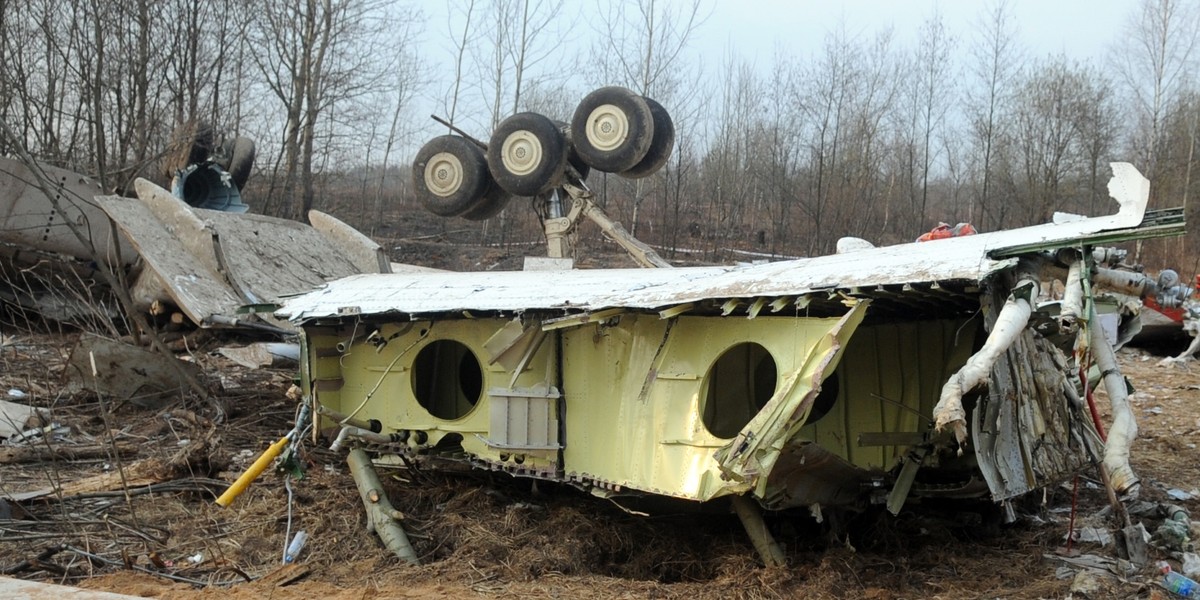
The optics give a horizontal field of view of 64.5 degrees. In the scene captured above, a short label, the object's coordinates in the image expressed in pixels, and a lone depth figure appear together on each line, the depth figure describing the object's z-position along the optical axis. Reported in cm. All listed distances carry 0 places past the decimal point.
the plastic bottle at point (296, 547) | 738
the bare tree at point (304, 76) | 2280
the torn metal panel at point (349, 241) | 1443
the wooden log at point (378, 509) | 757
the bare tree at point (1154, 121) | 2819
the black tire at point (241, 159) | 1625
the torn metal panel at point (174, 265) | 1146
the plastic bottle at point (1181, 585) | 598
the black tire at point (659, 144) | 1147
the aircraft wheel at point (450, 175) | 1177
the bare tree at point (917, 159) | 2838
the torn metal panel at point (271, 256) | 1249
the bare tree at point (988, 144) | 2811
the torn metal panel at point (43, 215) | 1341
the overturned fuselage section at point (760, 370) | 570
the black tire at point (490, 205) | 1209
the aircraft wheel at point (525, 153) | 1153
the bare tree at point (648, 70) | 2489
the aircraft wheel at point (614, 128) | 1128
